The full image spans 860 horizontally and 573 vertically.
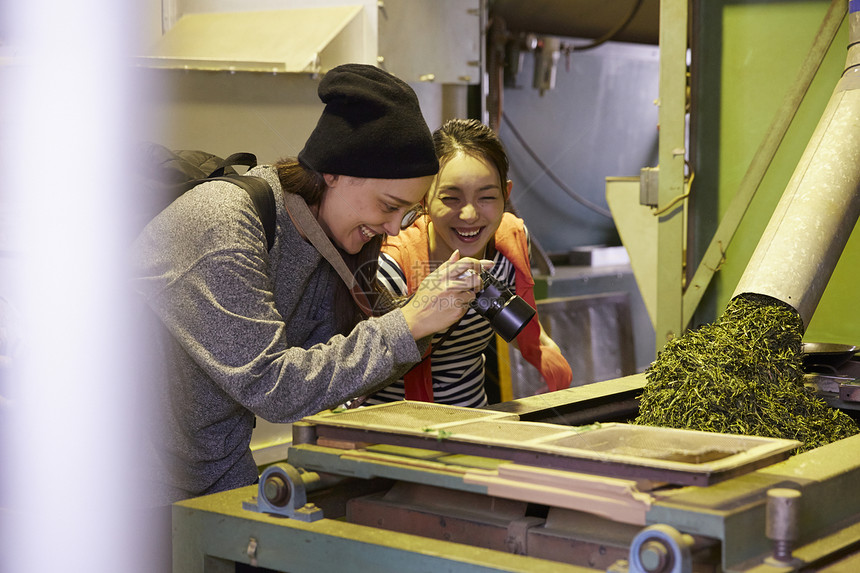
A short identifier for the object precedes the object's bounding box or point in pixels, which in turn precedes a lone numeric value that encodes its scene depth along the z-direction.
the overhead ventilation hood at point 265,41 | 2.63
